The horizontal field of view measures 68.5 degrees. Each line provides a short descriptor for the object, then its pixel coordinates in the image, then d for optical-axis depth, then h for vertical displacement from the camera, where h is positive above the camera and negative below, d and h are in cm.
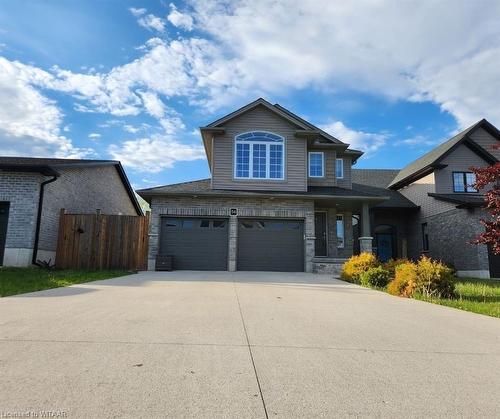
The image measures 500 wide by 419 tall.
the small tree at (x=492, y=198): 835 +138
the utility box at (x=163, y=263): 1459 -40
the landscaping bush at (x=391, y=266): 1159 -30
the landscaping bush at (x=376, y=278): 1080 -62
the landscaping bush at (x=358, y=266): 1174 -29
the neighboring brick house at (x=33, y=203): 1296 +181
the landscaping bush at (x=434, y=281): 846 -53
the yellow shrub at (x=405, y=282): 854 -58
